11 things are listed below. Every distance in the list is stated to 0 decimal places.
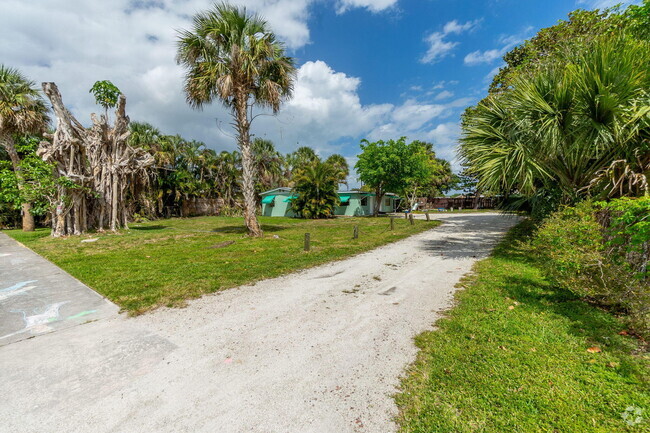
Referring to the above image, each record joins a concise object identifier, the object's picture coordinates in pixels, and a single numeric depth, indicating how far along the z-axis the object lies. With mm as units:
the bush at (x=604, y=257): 2912
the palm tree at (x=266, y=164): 30797
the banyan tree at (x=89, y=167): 11750
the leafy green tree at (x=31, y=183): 10648
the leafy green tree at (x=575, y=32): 6258
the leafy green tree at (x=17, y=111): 13570
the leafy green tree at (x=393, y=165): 21906
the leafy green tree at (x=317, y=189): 22750
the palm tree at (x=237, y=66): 9594
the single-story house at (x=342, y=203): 27498
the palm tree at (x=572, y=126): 4695
